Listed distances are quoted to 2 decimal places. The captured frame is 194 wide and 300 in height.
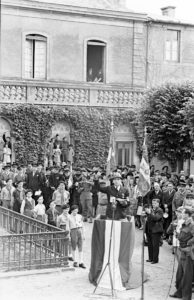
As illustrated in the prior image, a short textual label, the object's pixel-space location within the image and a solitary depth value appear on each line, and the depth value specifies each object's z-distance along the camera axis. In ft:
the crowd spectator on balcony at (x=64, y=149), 99.25
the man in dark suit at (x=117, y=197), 56.03
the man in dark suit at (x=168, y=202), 61.90
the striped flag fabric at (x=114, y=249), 45.91
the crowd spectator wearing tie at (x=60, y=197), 63.25
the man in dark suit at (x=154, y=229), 52.60
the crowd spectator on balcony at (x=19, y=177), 76.47
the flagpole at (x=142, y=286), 42.06
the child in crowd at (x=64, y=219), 52.31
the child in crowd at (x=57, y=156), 97.09
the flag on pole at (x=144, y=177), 46.34
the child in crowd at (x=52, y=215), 56.44
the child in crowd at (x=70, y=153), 98.98
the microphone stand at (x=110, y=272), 44.11
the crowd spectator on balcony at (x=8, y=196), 69.36
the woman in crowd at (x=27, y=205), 61.05
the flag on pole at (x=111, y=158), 57.21
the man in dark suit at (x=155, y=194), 62.80
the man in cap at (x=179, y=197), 60.06
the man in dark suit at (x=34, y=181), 75.61
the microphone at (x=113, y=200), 51.67
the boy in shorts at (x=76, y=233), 50.65
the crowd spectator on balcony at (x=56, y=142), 99.52
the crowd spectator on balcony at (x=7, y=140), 97.18
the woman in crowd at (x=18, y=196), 66.82
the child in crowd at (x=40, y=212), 59.00
